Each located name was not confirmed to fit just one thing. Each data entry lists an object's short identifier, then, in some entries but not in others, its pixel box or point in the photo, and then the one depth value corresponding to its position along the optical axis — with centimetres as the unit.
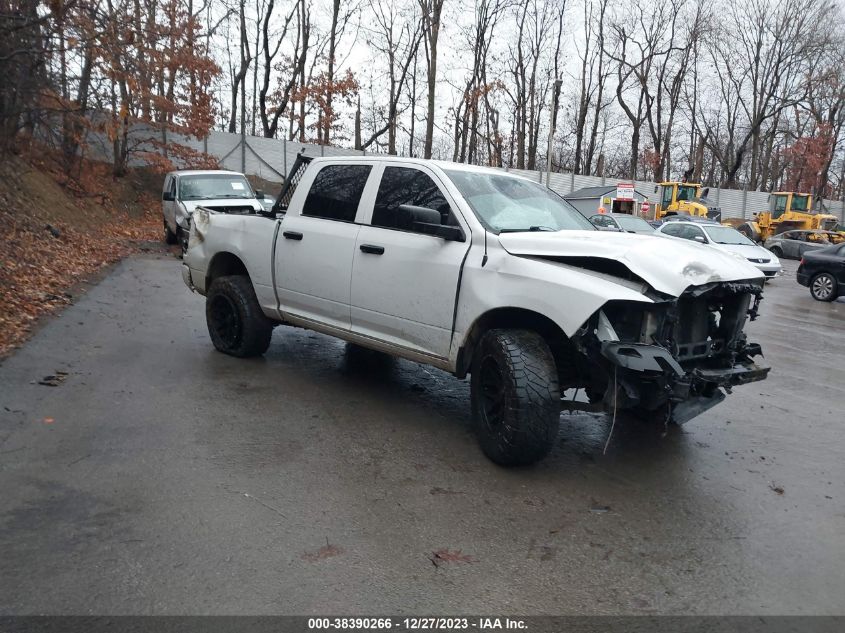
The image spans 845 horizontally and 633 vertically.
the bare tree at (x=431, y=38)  3188
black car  1524
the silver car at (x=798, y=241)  2806
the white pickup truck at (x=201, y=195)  1573
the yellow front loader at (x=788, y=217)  3303
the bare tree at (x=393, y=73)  4047
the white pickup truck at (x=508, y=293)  404
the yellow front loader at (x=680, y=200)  3362
